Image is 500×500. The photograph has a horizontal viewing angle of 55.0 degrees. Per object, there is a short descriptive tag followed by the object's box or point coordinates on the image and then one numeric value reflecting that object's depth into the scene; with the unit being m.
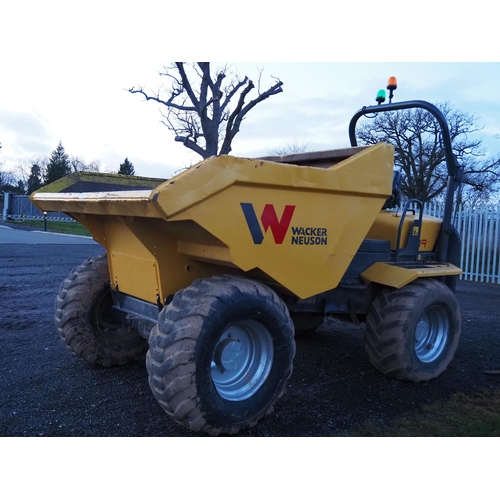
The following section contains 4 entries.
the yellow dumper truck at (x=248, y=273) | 2.82
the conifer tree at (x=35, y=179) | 45.49
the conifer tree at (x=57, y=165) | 45.44
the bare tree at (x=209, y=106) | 18.75
